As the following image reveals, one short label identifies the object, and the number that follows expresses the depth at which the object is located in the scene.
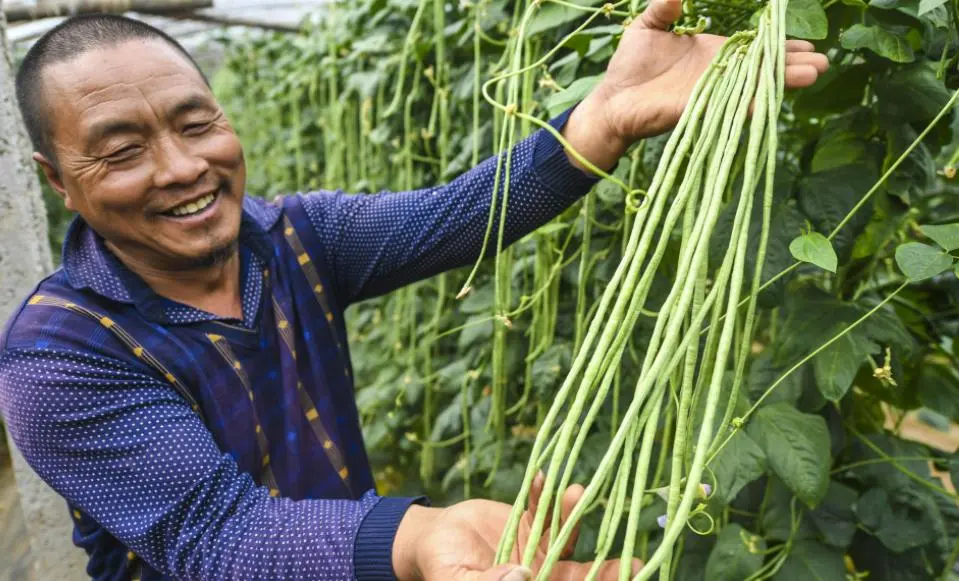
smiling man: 0.80
